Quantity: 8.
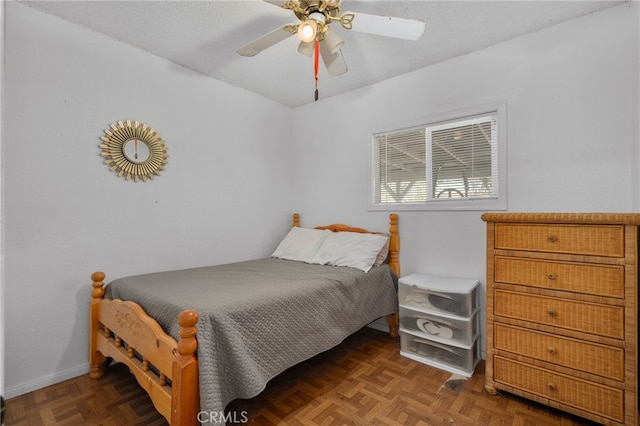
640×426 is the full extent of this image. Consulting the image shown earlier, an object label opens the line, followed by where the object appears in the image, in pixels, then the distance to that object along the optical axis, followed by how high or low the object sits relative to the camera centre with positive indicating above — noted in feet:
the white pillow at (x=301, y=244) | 10.19 -1.06
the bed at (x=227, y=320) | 5.07 -2.02
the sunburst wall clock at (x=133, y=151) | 7.95 +1.44
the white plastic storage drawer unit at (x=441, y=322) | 7.57 -2.62
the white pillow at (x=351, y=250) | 9.02 -1.12
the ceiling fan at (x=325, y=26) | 5.95 +3.31
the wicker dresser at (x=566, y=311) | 5.53 -1.80
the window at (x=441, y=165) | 8.43 +1.19
